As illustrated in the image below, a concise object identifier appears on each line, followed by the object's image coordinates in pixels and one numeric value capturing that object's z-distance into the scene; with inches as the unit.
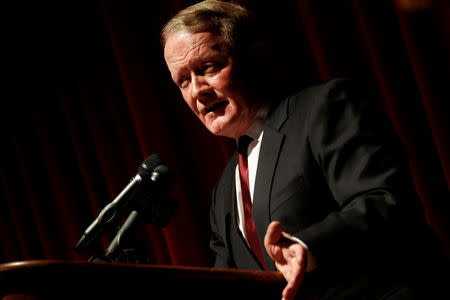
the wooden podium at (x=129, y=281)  124.2
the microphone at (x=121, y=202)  135.9
